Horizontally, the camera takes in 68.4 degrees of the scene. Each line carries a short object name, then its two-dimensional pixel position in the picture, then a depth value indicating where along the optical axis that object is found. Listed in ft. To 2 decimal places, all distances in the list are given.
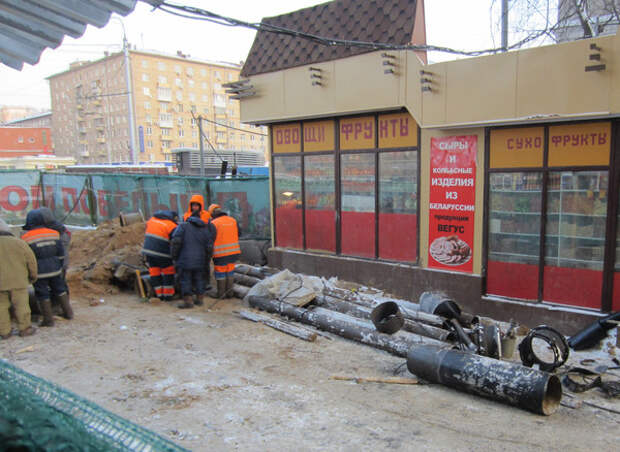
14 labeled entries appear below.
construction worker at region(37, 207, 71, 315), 23.63
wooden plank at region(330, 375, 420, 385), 17.82
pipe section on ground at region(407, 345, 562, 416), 15.02
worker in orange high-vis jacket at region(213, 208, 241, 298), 28.68
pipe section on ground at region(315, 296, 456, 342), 21.83
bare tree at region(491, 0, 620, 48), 28.91
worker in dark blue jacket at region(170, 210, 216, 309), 26.99
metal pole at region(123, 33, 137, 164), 104.18
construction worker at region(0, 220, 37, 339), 21.18
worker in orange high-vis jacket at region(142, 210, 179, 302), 27.63
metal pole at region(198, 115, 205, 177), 59.98
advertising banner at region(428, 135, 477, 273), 26.50
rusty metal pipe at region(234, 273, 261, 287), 31.28
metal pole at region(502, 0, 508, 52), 30.90
